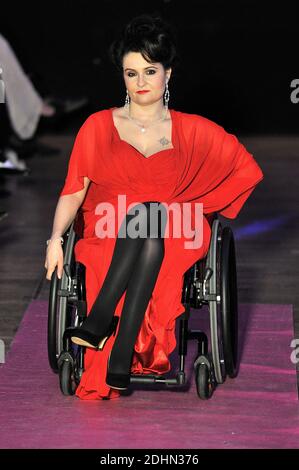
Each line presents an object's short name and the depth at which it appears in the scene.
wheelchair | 6.65
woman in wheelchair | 6.66
